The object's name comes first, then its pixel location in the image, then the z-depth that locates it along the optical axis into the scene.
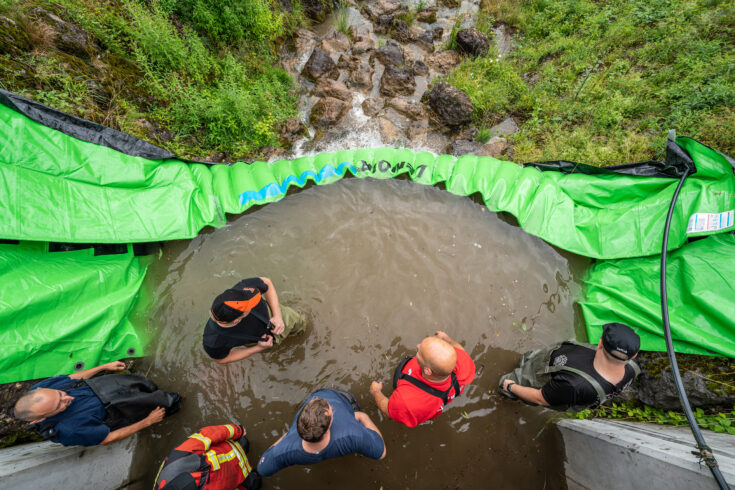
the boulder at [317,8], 6.39
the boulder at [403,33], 6.34
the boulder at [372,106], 5.36
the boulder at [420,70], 5.84
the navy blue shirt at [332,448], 1.86
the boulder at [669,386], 2.26
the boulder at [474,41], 5.79
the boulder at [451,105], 4.78
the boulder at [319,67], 5.64
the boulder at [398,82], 5.52
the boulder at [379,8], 6.72
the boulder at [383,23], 6.51
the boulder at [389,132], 5.02
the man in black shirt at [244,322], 1.92
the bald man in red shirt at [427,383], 1.78
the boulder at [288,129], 4.71
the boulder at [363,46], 6.18
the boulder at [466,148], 4.57
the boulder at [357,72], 5.73
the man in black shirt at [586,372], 1.73
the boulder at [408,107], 5.27
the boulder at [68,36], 3.35
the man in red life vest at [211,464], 1.69
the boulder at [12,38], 2.94
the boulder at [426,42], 6.27
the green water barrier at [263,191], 2.52
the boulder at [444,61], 5.95
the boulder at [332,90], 5.48
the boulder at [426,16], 6.61
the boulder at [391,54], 5.90
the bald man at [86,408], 1.76
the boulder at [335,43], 6.15
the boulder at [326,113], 5.00
